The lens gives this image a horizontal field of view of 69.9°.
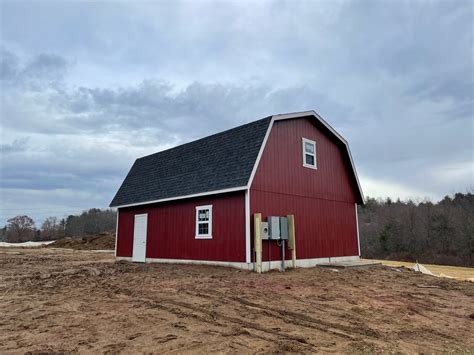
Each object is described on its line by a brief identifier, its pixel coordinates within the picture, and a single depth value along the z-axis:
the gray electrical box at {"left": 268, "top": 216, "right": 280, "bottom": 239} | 11.04
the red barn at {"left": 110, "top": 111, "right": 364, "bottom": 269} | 11.46
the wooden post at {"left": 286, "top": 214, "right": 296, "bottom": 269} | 11.60
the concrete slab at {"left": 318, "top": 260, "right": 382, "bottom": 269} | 12.34
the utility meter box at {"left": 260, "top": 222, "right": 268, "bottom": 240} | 10.77
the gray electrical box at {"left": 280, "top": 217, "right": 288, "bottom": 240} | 11.38
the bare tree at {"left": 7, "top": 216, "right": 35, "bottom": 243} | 59.44
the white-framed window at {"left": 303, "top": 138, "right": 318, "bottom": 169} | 13.58
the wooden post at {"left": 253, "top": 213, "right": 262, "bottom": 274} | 10.57
